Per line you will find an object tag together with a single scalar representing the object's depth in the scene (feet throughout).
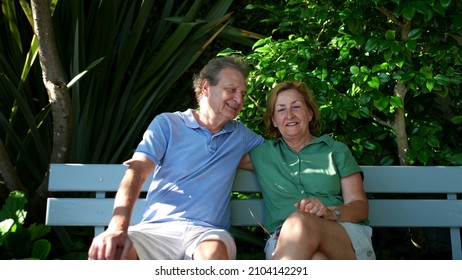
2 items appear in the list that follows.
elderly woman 7.94
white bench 9.94
